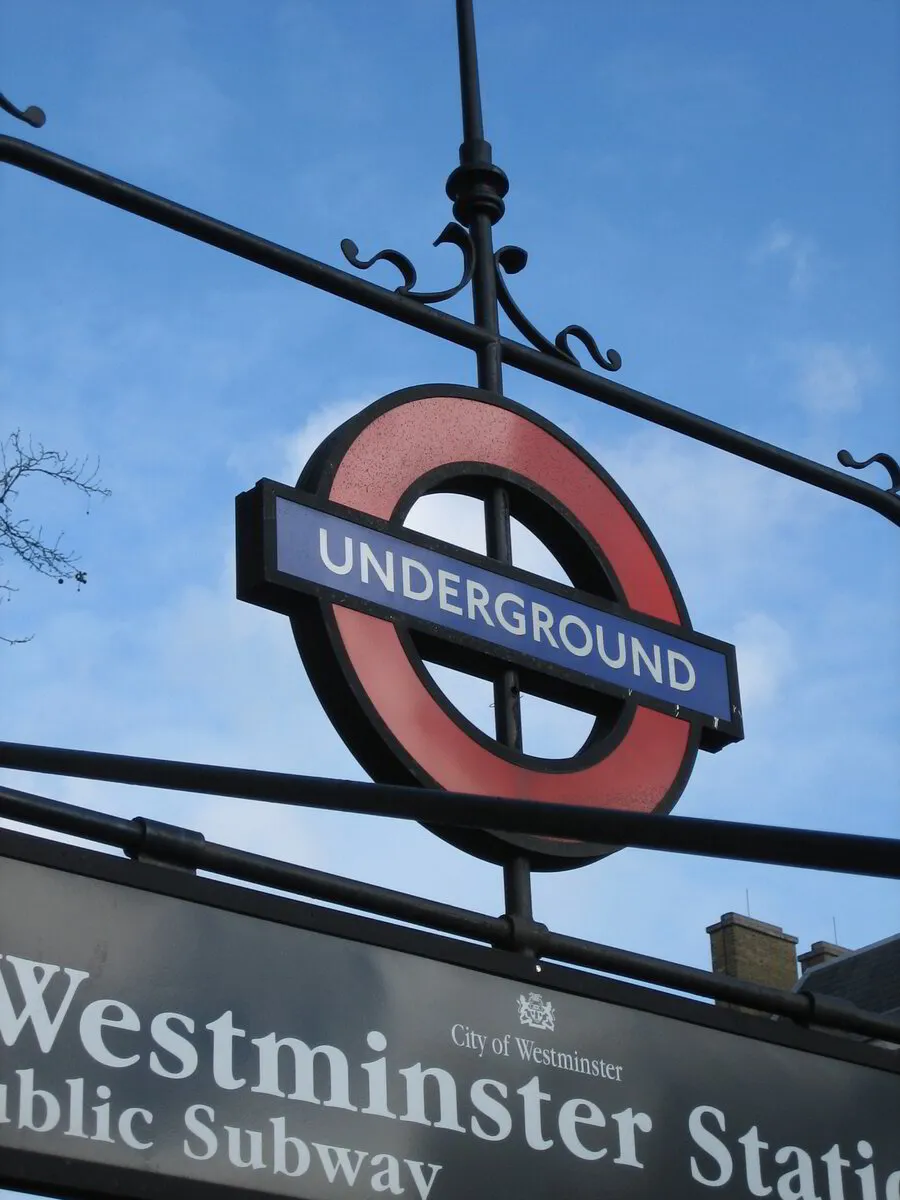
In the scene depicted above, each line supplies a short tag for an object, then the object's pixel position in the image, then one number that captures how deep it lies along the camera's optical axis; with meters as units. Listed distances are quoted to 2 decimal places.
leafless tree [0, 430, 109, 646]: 8.43
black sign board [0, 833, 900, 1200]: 2.70
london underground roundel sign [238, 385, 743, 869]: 4.31
